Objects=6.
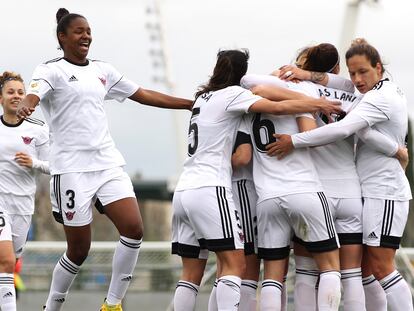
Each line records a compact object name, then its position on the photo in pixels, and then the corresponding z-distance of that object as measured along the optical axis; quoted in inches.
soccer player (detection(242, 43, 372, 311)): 784.9
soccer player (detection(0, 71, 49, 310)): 907.4
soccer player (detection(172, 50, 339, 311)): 760.3
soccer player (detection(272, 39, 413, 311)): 774.5
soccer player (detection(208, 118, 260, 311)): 796.0
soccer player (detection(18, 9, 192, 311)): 808.9
